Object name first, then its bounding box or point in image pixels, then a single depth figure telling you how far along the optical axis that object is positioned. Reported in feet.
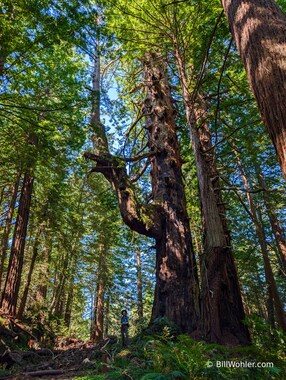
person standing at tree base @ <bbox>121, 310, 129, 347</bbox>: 31.18
